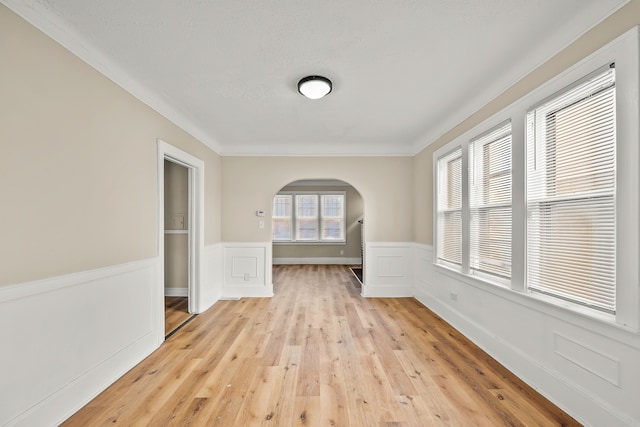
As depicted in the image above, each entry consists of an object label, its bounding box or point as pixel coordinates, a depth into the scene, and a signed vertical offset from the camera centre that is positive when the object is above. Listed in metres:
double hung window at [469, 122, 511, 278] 2.62 +0.12
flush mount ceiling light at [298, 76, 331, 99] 2.50 +1.15
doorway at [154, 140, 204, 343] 3.01 -0.34
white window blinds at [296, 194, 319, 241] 8.62 +0.09
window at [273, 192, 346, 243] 8.61 -0.06
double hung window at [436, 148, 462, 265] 3.53 +0.08
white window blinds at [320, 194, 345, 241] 8.61 -0.06
